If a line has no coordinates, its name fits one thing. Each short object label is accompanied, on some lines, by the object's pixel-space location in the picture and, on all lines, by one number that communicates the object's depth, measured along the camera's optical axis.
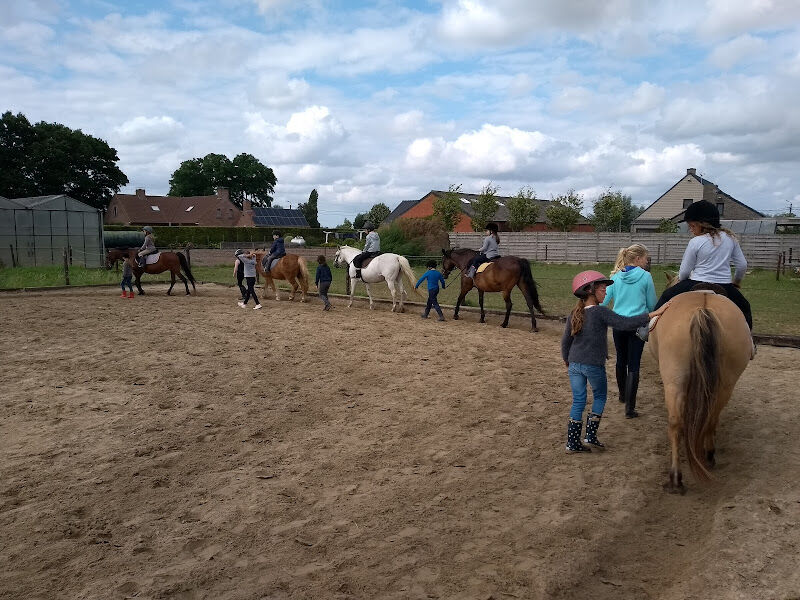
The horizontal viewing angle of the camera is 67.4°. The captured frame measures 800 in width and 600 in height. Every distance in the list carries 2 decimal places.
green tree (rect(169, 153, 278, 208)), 89.62
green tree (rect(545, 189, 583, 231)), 49.12
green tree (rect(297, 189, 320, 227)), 100.15
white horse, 14.69
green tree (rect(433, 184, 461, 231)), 48.38
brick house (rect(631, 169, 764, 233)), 53.62
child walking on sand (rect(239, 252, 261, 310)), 14.77
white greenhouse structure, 28.94
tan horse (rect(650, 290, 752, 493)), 4.46
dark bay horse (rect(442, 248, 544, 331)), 12.17
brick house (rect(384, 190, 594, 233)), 55.97
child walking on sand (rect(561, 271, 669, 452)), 5.25
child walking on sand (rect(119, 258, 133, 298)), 17.30
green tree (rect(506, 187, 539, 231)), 50.44
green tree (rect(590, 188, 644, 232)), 51.06
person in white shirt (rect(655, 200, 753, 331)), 5.55
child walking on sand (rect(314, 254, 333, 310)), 14.84
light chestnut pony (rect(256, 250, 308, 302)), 16.16
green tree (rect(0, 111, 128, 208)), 56.12
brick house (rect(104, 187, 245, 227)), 67.12
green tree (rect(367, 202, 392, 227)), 71.55
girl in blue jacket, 6.34
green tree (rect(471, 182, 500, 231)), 50.06
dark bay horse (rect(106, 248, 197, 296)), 17.77
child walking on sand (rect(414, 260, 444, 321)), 13.56
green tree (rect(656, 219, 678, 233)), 46.16
